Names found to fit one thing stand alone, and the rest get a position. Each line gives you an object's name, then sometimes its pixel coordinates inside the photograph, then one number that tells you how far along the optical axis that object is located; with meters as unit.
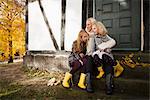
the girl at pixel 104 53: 2.65
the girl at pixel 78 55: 3.03
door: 3.65
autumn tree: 7.55
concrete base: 3.96
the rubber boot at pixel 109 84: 2.63
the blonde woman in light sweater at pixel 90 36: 2.87
